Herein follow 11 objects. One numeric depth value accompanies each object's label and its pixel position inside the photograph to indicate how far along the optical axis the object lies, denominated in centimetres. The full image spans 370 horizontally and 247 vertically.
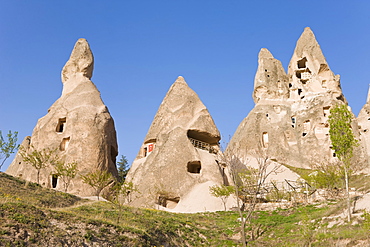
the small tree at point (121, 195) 2527
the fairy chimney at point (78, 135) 3547
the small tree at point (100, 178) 2972
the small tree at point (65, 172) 3093
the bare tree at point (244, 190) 2044
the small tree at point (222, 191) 2808
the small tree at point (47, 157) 2992
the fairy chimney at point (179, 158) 3094
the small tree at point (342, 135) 2120
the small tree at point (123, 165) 5622
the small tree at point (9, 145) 3319
